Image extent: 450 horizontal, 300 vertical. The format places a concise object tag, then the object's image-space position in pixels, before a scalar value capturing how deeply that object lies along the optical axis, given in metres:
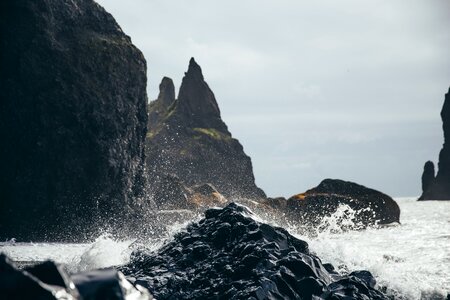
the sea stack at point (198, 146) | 135.50
